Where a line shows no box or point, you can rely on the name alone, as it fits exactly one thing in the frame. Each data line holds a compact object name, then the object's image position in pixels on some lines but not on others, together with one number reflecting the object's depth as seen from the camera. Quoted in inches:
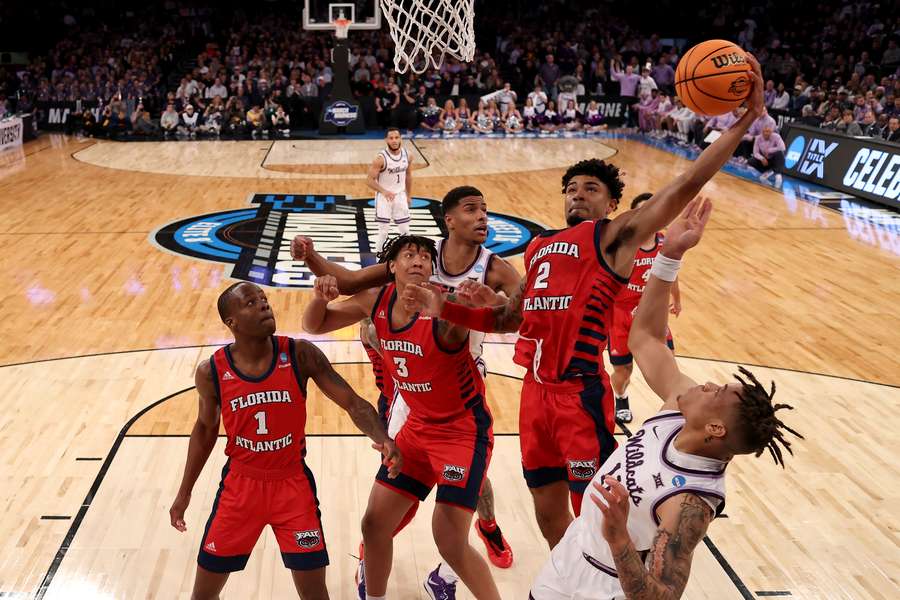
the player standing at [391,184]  418.0
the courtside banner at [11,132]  775.7
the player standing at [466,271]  180.2
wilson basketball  145.4
